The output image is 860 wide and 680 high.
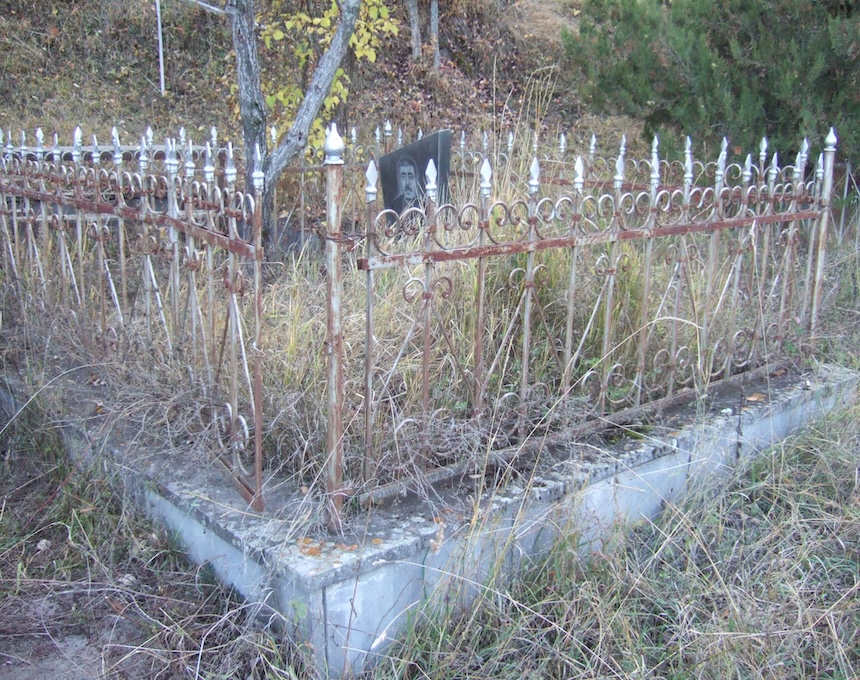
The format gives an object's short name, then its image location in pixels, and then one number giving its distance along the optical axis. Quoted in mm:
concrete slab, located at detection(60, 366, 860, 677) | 2242
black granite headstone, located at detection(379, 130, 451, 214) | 4926
